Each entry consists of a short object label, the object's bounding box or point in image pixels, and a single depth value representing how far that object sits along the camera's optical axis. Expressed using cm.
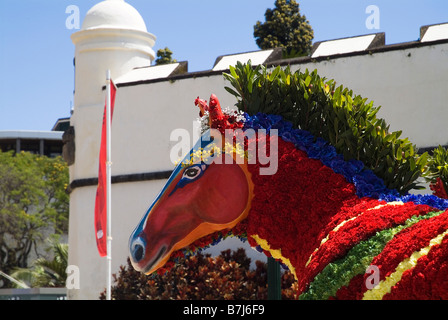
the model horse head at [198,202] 485
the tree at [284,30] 2800
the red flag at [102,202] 1248
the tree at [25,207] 4019
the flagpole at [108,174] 1181
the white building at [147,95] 1286
